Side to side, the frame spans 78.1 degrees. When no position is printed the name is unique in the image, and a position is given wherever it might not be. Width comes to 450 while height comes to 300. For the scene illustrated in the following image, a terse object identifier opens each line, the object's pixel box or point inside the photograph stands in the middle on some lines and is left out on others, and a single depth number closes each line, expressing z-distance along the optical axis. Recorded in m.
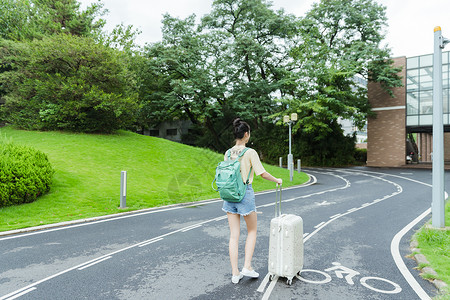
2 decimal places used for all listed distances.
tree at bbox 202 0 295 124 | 29.77
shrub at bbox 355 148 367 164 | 34.75
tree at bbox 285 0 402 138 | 27.44
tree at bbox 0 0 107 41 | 23.48
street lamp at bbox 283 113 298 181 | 18.47
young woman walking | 3.80
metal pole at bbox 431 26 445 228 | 6.41
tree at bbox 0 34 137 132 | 18.64
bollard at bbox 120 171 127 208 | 9.30
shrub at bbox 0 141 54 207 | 8.07
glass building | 28.48
